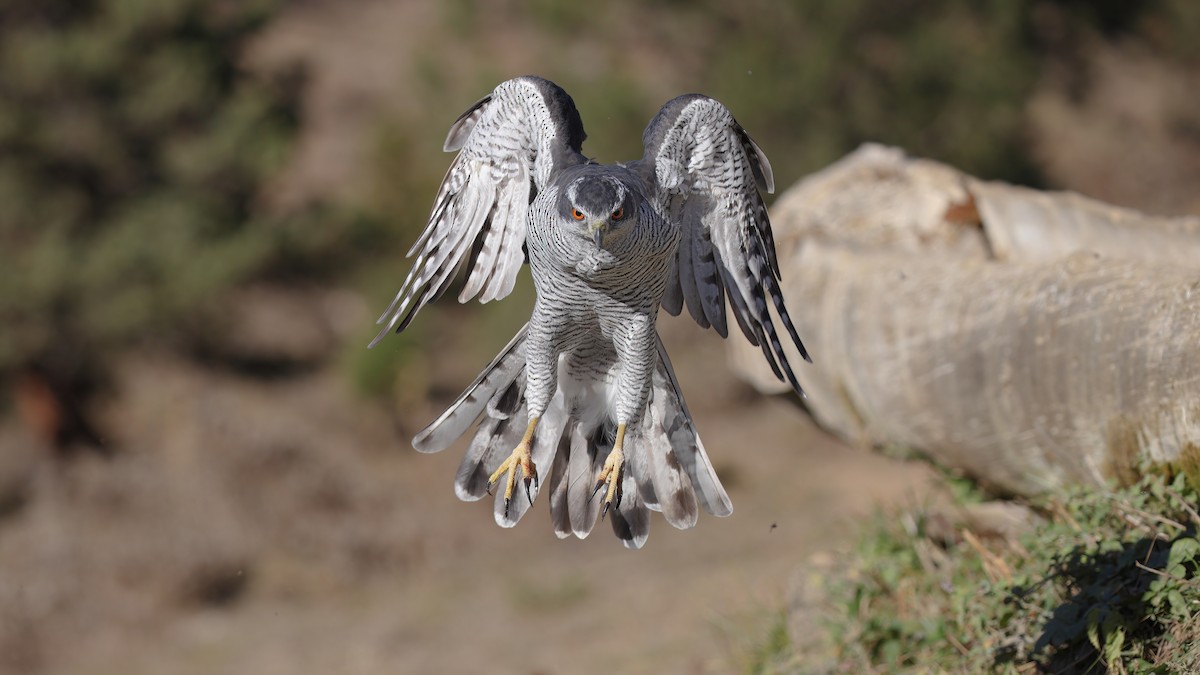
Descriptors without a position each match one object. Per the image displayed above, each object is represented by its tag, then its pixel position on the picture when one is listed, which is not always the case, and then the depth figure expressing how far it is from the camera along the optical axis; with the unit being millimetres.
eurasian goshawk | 7633
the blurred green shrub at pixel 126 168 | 27297
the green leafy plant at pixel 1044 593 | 7574
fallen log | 8555
